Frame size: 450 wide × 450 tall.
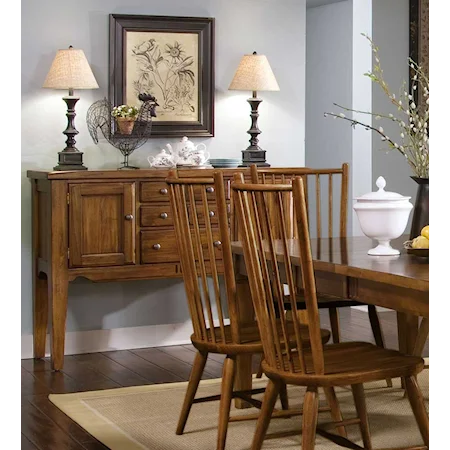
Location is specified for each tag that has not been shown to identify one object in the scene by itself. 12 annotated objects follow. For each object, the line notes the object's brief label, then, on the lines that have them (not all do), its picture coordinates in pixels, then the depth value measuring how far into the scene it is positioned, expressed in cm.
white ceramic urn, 412
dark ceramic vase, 433
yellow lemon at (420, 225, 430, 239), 416
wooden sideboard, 642
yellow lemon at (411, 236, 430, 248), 411
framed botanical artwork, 710
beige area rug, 466
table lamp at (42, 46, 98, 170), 665
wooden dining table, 350
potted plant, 688
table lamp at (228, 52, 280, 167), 722
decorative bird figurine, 691
